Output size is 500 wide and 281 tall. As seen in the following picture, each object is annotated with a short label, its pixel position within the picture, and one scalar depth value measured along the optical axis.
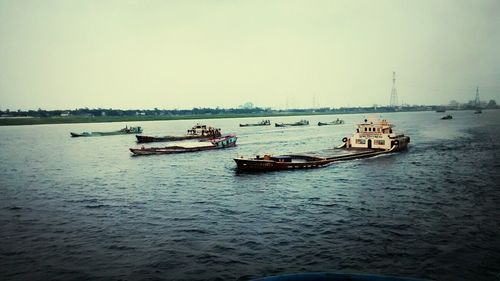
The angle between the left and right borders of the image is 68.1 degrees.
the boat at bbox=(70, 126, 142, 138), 136.93
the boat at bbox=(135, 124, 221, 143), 103.88
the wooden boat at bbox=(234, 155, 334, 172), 46.75
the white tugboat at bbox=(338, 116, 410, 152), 63.47
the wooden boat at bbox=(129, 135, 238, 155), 72.20
